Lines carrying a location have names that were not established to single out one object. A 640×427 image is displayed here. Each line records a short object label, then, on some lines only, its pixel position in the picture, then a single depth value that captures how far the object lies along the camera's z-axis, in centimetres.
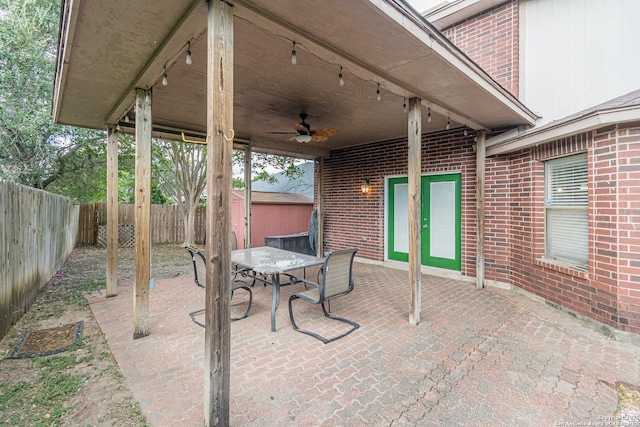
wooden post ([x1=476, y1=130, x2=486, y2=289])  491
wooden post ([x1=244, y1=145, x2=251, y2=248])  607
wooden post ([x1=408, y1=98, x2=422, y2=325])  341
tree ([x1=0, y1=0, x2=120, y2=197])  756
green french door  564
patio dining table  340
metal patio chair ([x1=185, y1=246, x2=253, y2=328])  329
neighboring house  2564
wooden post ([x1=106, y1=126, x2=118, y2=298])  441
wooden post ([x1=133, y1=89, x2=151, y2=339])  306
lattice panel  964
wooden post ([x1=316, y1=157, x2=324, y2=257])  804
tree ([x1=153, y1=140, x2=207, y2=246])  992
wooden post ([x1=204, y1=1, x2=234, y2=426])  174
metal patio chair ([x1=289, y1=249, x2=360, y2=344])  314
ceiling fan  455
